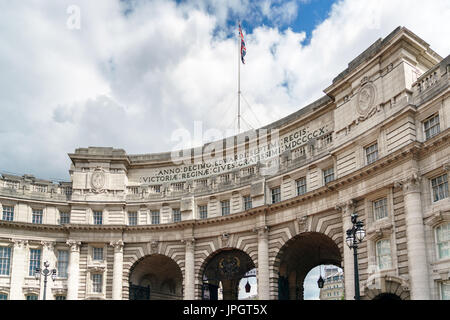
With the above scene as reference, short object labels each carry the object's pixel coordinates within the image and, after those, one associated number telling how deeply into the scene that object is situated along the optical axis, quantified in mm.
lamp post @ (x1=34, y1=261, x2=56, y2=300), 40956
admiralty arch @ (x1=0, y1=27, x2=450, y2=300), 30906
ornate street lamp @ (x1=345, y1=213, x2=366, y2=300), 23434
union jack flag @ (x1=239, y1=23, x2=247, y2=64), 51744
